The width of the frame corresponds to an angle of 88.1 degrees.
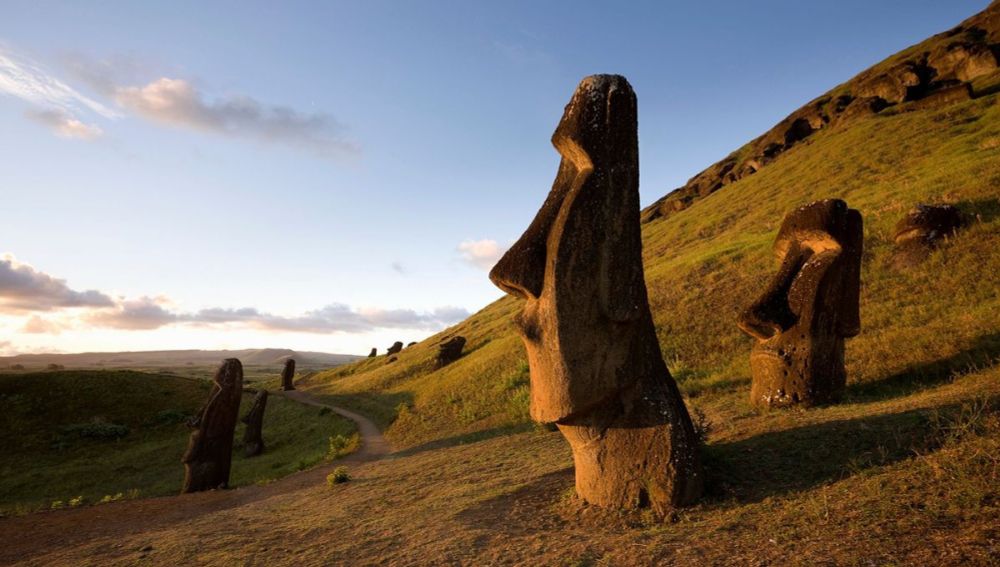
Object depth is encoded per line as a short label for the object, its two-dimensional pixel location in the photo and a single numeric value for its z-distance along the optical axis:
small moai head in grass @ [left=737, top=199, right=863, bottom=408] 10.77
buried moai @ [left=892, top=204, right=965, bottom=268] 19.88
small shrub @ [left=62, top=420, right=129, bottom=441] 29.62
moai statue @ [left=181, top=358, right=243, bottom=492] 17.84
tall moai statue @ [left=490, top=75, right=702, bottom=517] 6.70
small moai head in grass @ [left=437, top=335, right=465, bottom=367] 45.00
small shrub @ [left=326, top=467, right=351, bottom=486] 14.51
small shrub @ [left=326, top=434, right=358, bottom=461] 20.92
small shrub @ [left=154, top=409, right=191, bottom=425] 33.42
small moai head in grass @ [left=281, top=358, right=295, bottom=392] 57.47
